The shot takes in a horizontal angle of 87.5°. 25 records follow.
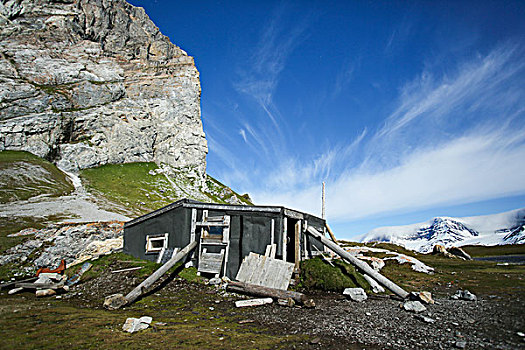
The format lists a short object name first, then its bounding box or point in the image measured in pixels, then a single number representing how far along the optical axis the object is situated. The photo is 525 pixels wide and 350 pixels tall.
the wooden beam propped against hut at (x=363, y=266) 11.85
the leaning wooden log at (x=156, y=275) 11.36
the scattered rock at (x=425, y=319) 8.55
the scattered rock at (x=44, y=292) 13.34
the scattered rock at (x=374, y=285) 13.46
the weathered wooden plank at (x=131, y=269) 15.12
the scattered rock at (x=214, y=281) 14.15
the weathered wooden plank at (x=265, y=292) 10.84
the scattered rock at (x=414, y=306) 9.88
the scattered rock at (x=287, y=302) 10.90
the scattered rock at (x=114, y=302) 10.77
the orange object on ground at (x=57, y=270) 17.27
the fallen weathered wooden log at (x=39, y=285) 14.11
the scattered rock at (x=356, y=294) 11.95
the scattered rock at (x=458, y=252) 37.92
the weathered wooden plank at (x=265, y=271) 13.02
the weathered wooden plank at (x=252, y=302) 11.02
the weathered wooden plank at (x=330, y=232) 21.58
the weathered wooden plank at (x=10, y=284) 14.60
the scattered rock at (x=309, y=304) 10.60
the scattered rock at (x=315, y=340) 6.95
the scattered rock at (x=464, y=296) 11.36
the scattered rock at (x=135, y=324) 8.01
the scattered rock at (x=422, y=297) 10.88
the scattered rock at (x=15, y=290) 13.91
